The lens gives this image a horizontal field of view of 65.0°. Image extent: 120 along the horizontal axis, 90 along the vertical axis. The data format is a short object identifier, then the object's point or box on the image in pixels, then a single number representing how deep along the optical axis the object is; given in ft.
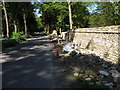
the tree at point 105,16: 60.18
